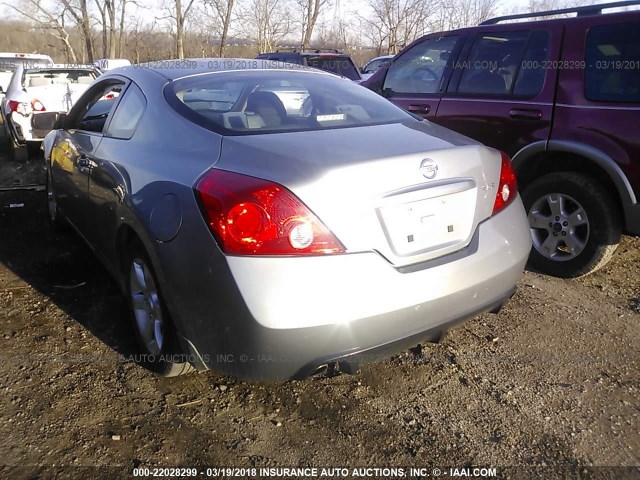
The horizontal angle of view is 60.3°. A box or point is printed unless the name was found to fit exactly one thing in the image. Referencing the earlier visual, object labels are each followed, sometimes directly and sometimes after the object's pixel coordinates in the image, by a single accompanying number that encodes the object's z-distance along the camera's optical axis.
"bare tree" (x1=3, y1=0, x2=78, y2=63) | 30.42
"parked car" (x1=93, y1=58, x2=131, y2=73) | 20.72
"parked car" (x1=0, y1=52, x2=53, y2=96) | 13.17
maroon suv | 3.62
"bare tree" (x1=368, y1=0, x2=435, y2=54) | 27.80
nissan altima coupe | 2.04
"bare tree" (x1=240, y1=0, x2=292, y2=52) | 28.38
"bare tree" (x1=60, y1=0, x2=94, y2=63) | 29.50
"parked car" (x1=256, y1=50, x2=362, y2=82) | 11.77
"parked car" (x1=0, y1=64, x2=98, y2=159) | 8.46
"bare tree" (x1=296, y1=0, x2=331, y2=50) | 27.28
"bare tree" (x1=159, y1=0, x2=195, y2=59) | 25.78
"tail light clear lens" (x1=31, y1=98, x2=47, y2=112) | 8.56
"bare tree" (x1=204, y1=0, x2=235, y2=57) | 26.85
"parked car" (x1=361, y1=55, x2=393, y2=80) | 17.13
